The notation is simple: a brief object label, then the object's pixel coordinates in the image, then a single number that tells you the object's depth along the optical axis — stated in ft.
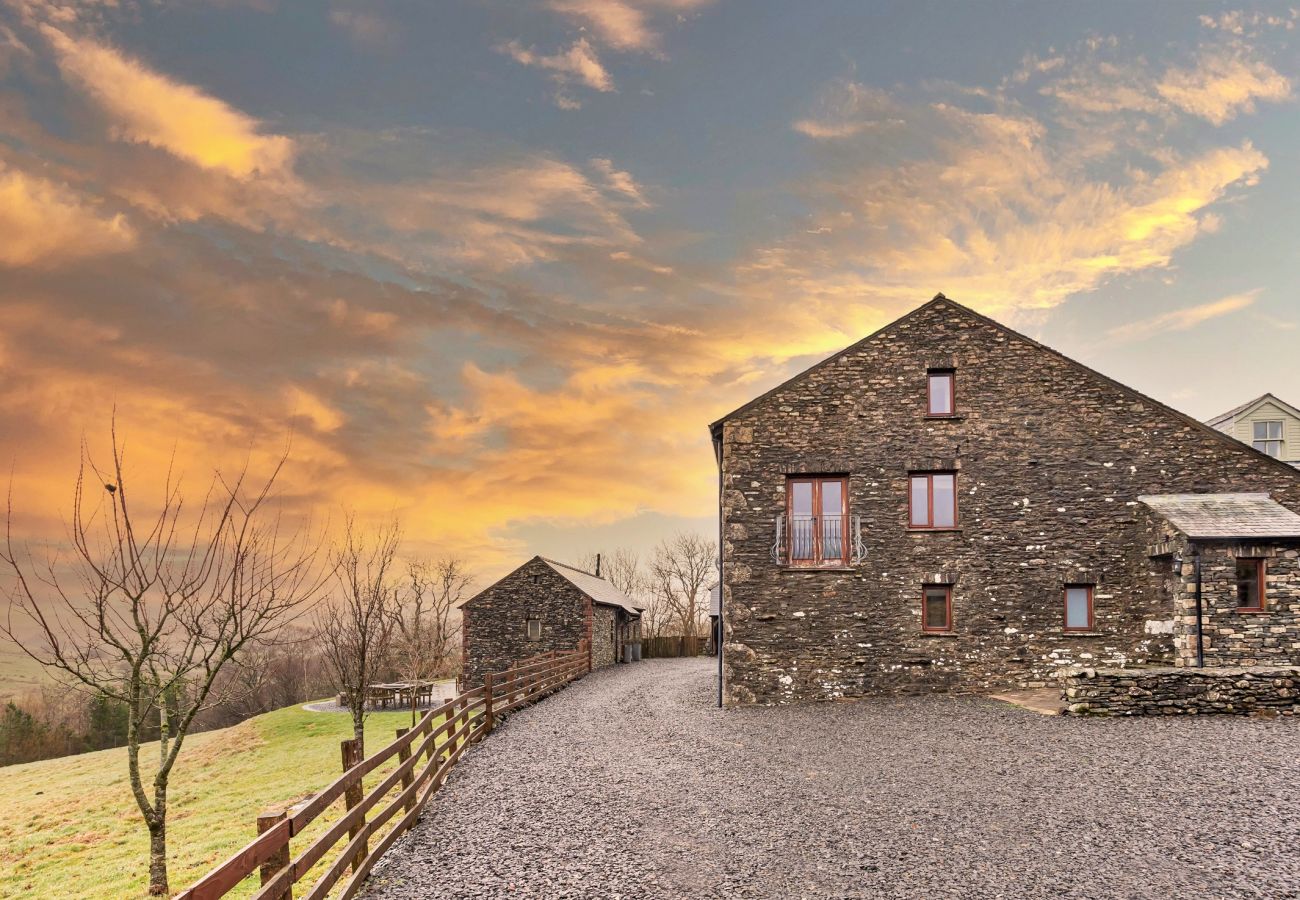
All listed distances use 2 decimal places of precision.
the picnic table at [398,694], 104.32
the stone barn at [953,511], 54.13
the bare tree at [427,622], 114.83
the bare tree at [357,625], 68.33
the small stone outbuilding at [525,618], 102.73
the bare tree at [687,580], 207.31
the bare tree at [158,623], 33.42
